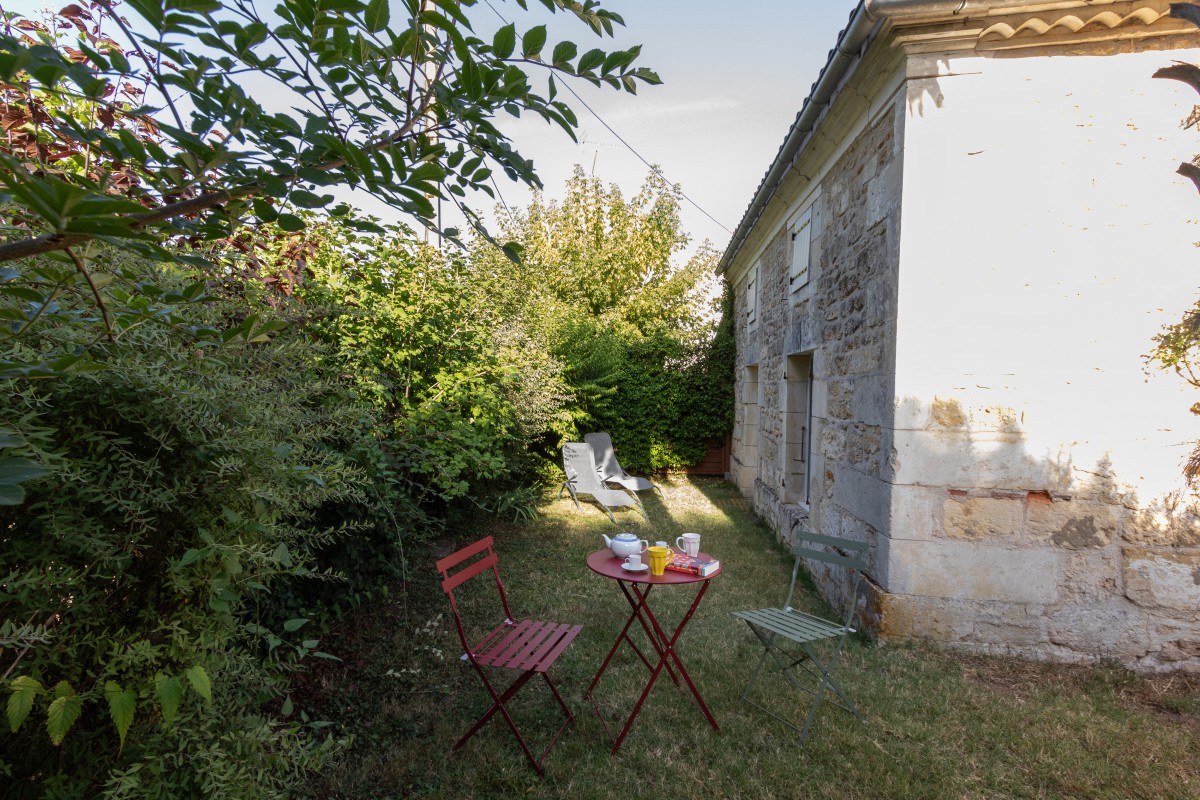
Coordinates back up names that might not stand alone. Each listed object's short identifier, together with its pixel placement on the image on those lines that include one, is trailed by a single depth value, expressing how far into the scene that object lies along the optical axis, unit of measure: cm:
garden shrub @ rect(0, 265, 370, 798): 142
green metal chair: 311
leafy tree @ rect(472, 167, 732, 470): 983
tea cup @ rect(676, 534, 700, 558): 345
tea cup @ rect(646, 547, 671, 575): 315
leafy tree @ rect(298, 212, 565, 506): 390
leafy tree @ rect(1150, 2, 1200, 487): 362
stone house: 367
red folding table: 301
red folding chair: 275
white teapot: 336
